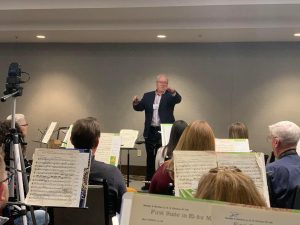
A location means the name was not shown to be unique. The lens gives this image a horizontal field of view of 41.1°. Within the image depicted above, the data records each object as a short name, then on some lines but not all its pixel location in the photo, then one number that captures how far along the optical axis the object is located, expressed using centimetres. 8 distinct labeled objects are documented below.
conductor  589
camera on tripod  302
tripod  266
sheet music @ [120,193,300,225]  91
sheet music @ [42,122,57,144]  531
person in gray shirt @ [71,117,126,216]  243
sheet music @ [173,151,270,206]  195
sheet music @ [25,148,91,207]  190
